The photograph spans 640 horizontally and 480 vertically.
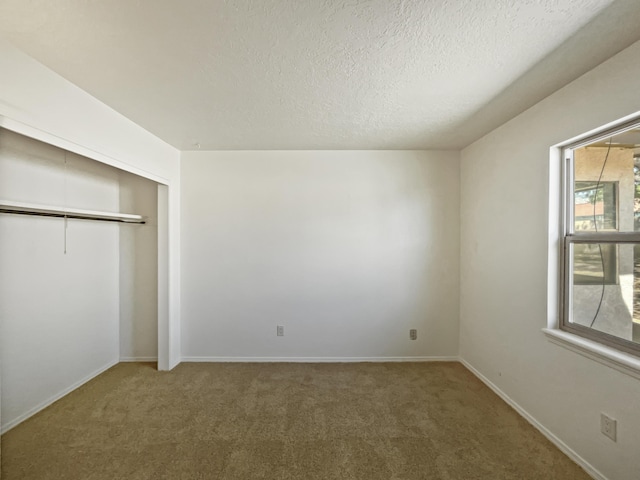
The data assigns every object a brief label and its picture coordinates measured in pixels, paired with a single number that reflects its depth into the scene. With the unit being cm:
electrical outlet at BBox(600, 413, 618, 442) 153
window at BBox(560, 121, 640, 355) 159
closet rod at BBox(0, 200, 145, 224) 189
